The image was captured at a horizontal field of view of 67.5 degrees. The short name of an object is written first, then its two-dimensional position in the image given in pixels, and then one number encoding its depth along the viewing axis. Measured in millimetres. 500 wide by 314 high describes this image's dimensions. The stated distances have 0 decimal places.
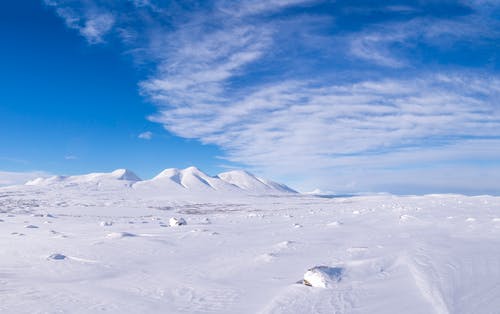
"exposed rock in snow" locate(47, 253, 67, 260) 10102
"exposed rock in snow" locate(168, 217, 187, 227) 20406
